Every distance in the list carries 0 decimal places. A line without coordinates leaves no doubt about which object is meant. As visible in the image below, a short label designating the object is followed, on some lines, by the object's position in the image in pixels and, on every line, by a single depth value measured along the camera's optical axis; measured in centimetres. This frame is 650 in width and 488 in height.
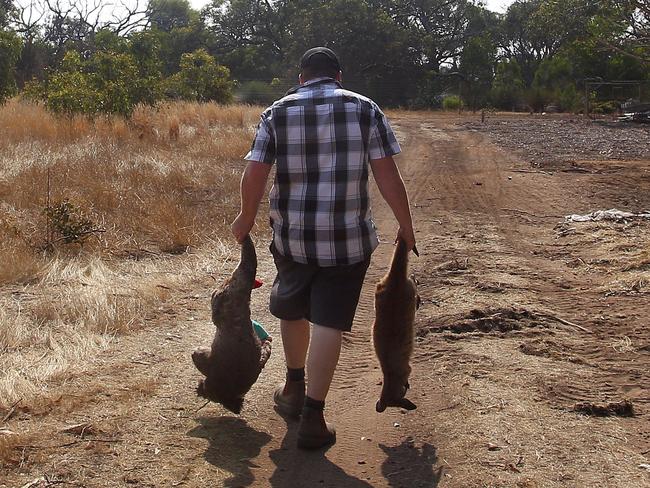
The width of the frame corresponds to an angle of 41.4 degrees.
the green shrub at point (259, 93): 3851
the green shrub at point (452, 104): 4556
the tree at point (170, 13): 6906
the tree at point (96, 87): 1792
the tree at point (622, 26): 1562
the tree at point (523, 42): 5778
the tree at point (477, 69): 4815
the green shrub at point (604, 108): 3779
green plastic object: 507
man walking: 418
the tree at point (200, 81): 2903
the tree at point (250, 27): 5738
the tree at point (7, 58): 2111
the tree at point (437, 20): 5369
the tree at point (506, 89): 4662
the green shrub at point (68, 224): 859
